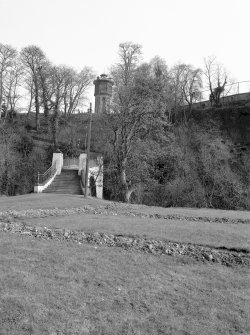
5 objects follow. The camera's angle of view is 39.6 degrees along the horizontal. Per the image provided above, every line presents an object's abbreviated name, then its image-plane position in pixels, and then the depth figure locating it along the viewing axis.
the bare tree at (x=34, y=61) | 46.56
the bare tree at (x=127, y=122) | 27.47
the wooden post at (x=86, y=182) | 22.56
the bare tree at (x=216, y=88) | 55.66
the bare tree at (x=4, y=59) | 42.69
